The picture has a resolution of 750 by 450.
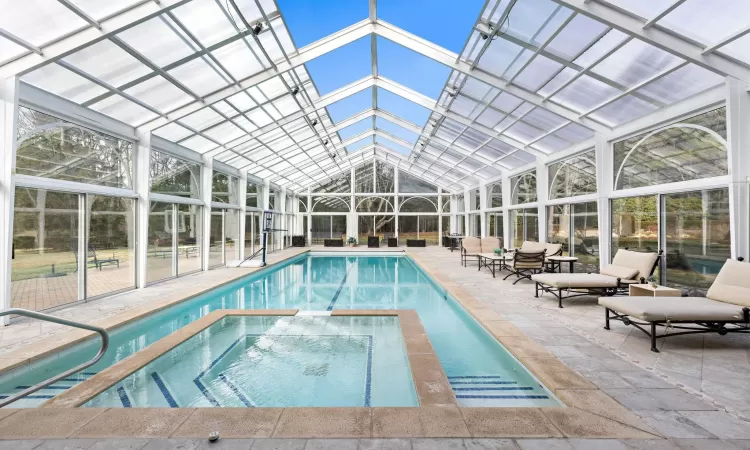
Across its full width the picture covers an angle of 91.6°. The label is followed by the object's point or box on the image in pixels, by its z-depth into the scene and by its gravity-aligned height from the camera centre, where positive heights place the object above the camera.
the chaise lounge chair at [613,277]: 5.58 -0.76
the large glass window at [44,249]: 4.95 -0.28
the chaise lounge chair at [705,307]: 3.61 -0.80
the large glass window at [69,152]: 4.95 +1.22
